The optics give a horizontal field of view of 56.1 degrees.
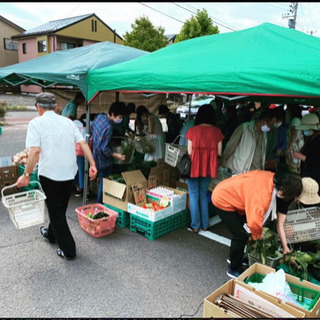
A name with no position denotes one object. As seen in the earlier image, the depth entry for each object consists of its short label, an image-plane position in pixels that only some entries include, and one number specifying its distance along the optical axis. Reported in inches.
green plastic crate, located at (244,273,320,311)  98.3
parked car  498.8
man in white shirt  122.7
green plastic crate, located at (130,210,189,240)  164.6
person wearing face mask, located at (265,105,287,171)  200.9
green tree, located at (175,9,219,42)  859.4
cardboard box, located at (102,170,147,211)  173.8
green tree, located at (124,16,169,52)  1003.9
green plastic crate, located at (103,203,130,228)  177.5
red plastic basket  162.2
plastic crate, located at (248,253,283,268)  122.5
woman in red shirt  161.5
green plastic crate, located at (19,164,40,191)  220.5
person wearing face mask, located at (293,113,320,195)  158.9
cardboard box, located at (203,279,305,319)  84.6
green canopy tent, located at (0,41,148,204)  195.2
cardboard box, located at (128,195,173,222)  160.7
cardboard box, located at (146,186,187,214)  171.2
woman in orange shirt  105.8
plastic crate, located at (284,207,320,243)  126.3
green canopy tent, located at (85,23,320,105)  114.3
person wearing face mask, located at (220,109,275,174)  157.0
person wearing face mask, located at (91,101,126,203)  180.7
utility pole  936.9
